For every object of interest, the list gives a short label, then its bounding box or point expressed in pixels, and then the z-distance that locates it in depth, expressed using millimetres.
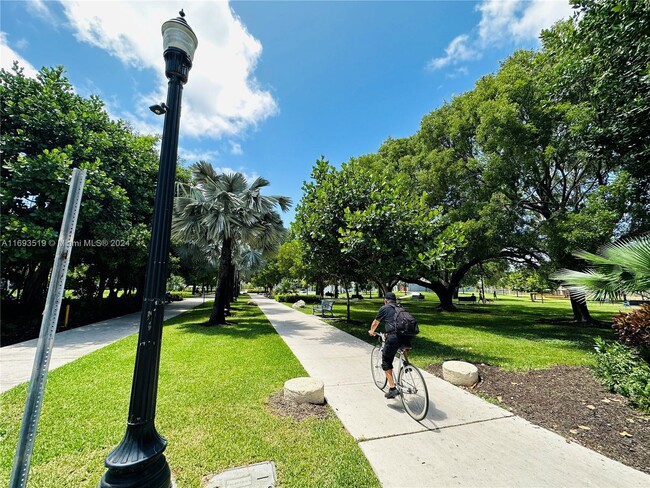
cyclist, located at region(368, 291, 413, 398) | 4570
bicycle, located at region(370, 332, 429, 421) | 4146
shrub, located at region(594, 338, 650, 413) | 4469
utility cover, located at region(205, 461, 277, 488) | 2762
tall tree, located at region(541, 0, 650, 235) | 6078
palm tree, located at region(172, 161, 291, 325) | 13227
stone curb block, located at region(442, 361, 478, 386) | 5629
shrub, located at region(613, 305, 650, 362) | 5105
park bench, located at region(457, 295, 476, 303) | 35688
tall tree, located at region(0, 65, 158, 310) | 9695
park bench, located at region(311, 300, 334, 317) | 17172
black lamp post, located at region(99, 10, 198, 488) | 2137
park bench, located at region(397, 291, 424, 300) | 45656
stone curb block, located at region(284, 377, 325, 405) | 4609
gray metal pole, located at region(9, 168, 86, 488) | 1660
